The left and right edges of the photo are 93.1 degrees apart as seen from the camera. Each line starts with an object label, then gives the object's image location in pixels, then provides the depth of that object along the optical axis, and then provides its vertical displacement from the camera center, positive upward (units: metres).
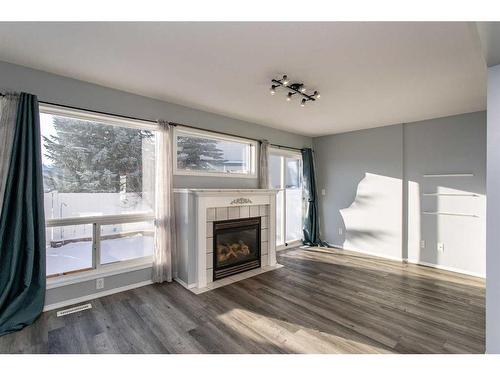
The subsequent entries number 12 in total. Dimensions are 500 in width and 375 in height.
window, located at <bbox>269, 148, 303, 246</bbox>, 5.04 -0.13
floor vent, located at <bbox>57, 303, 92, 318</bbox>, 2.42 -1.28
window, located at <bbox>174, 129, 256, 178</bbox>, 3.54 +0.53
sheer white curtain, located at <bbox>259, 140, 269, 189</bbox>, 4.46 +0.41
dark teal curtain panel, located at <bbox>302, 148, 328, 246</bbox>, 5.34 -0.38
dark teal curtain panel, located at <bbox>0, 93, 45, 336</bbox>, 2.21 -0.39
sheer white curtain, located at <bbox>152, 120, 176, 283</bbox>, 3.15 -0.23
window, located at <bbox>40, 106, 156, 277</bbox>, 2.60 -0.01
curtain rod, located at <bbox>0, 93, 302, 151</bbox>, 2.56 +0.89
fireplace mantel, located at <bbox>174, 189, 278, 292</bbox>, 3.14 -0.52
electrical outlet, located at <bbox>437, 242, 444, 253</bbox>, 3.92 -1.02
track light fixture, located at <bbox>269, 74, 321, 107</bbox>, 2.56 +1.13
